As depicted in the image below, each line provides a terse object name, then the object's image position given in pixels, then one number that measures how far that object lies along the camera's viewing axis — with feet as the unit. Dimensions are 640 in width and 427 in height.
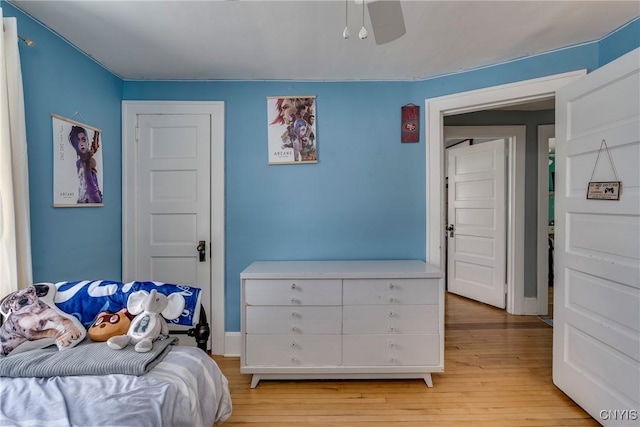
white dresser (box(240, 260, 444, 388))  6.82
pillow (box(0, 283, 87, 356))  4.41
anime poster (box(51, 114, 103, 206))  6.16
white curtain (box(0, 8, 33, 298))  4.68
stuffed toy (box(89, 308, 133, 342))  4.68
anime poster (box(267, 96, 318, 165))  8.29
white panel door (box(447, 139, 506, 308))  11.63
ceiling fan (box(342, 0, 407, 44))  3.66
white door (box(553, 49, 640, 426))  4.93
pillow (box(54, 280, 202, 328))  5.06
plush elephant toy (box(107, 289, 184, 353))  4.42
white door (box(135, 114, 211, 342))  8.27
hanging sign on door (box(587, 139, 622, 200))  5.15
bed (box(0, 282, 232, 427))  3.23
